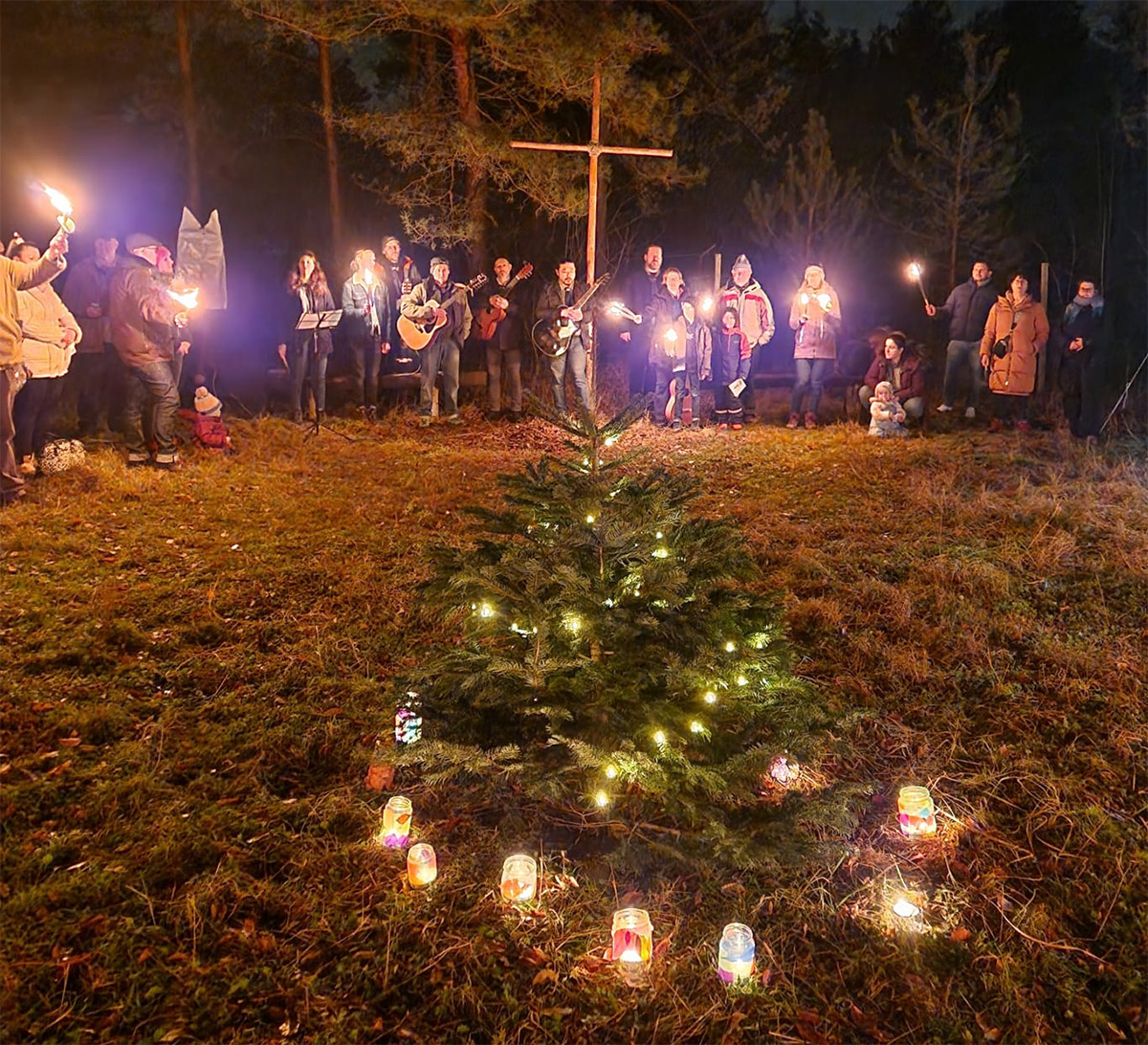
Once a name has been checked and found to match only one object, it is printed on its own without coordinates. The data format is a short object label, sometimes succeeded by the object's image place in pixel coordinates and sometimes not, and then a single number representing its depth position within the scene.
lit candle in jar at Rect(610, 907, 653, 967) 2.92
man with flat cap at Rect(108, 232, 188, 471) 8.87
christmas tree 3.44
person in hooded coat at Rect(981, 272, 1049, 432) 11.80
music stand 11.35
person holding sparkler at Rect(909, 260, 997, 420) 12.22
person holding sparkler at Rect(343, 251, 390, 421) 11.93
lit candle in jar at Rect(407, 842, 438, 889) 3.29
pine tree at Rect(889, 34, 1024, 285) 17.72
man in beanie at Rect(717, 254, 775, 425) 12.40
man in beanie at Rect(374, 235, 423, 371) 12.08
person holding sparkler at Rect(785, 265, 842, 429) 12.41
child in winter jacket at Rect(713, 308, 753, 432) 12.44
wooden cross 9.49
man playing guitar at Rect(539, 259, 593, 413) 11.65
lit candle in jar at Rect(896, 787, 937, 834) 3.62
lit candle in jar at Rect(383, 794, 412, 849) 3.50
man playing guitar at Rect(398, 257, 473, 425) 12.18
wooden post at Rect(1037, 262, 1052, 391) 11.94
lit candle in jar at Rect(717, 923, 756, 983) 2.88
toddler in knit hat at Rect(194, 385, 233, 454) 9.95
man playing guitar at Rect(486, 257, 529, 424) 12.56
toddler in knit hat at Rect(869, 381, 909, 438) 11.80
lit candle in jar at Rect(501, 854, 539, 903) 3.21
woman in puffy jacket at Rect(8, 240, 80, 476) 8.04
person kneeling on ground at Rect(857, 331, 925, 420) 12.19
